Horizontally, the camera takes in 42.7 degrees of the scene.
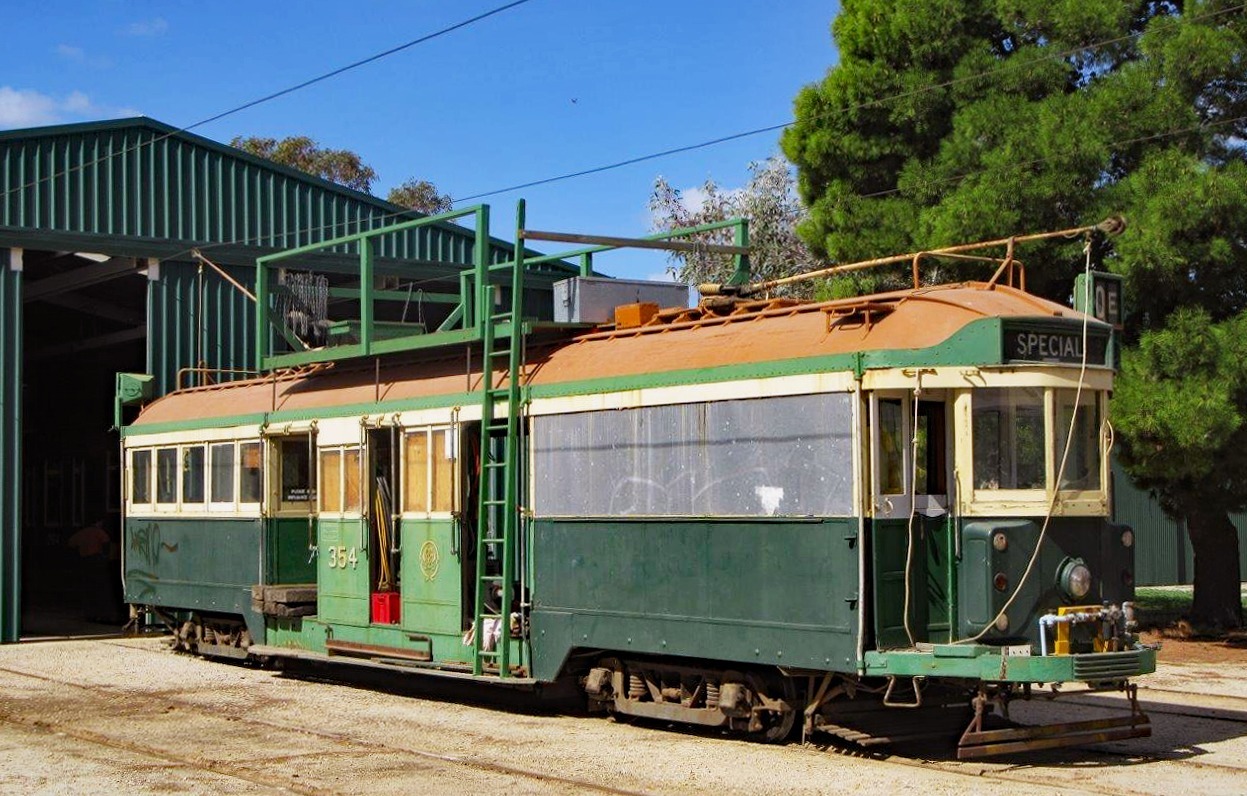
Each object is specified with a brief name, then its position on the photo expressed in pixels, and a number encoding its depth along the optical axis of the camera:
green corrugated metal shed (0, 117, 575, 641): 20.78
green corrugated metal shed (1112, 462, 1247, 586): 34.31
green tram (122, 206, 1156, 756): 10.41
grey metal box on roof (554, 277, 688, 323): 14.04
